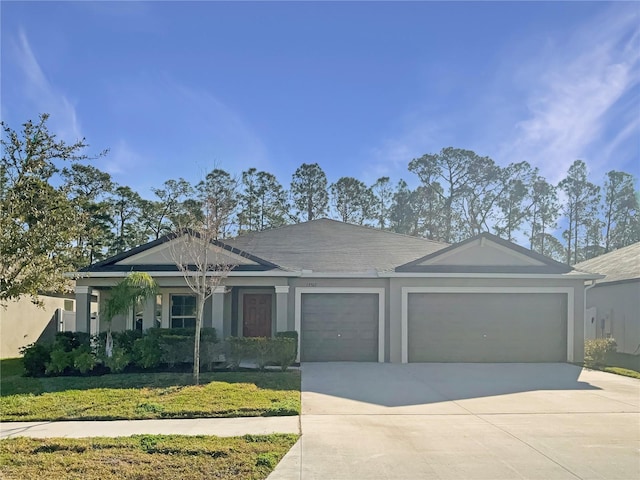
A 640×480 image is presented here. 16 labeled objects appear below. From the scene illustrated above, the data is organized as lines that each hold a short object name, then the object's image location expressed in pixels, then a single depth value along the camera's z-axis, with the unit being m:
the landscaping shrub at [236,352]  12.30
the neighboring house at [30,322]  15.84
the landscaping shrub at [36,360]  11.73
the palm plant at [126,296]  12.30
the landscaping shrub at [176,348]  12.40
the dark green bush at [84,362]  11.60
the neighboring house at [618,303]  16.89
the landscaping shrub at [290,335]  13.31
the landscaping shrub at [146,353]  12.13
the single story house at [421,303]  14.27
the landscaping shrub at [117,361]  11.76
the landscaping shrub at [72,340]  12.62
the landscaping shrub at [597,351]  14.25
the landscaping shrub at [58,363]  11.66
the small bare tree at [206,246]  11.34
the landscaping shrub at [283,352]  12.27
